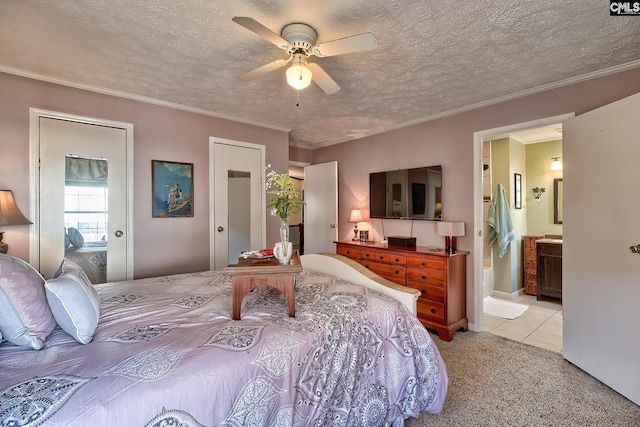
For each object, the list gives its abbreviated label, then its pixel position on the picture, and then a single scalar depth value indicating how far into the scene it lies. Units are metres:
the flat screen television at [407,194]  3.64
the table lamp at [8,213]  2.31
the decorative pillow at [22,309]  1.17
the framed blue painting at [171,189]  3.24
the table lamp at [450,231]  3.21
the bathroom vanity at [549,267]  4.18
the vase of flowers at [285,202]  1.80
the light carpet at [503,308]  3.81
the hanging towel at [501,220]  4.40
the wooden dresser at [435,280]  3.08
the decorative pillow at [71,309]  1.22
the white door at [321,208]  4.96
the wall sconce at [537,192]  4.82
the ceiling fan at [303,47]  1.66
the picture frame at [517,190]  4.67
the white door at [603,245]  2.07
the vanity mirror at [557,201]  4.62
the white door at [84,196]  2.68
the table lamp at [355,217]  4.45
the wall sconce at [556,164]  4.61
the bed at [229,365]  0.95
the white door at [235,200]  3.66
